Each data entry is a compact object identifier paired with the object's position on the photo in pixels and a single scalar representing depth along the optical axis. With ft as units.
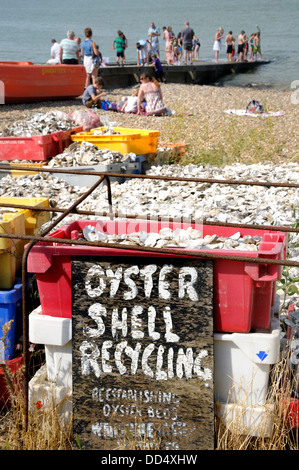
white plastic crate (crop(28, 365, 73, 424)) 9.84
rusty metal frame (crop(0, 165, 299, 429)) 8.49
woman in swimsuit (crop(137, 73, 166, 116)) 49.73
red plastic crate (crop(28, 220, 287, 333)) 9.00
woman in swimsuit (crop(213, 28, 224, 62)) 112.53
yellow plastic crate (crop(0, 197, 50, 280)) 11.37
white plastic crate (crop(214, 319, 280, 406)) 9.14
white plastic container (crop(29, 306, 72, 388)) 9.57
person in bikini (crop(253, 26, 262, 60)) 131.43
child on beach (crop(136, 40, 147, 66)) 83.82
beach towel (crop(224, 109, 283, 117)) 53.95
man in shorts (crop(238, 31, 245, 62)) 127.03
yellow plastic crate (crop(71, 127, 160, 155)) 30.91
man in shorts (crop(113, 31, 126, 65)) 82.69
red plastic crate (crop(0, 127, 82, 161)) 30.14
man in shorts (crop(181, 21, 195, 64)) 99.04
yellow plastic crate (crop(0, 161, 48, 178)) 29.55
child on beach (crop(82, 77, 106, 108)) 54.65
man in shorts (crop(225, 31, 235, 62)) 122.90
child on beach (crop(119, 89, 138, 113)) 51.75
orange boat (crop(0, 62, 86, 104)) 55.36
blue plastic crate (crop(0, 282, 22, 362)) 11.03
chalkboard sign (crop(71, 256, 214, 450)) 9.05
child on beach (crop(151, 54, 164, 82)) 77.46
